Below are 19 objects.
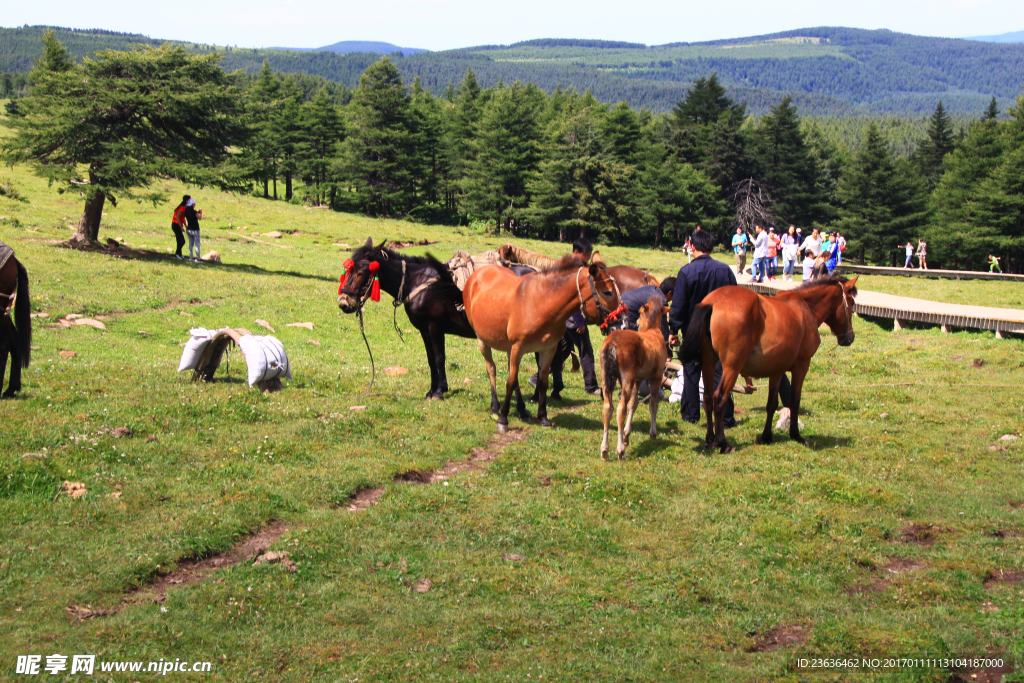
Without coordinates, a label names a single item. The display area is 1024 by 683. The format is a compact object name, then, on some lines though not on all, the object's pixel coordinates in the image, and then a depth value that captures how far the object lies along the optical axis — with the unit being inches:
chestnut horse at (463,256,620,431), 460.1
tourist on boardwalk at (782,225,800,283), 1483.8
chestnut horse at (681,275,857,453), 448.5
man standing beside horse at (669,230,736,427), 502.3
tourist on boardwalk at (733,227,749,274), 1464.1
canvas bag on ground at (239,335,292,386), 532.4
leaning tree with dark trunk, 1112.8
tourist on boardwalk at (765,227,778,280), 1417.7
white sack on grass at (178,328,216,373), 545.6
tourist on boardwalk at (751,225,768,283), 1374.3
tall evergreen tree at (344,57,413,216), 3021.7
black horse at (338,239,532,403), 591.5
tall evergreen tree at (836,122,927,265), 3233.3
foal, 435.2
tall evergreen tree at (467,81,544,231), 2950.3
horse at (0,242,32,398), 463.5
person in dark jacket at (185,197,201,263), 1163.6
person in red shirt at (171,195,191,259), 1180.5
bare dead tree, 2957.7
